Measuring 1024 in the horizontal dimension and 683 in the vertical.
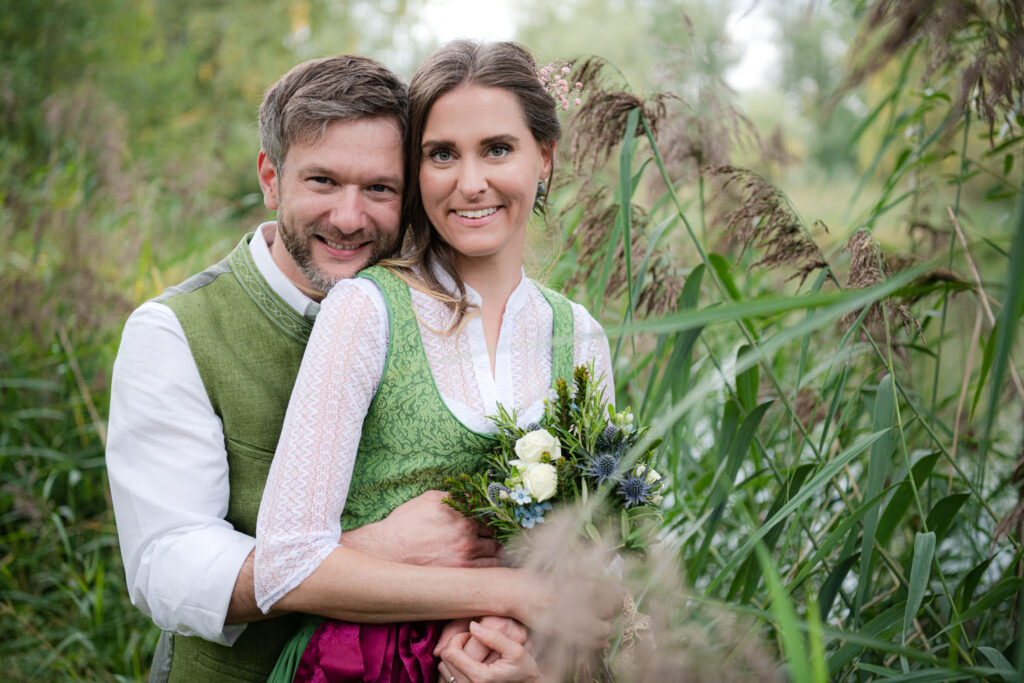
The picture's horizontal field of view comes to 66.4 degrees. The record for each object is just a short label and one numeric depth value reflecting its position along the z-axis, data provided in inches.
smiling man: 63.6
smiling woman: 59.4
